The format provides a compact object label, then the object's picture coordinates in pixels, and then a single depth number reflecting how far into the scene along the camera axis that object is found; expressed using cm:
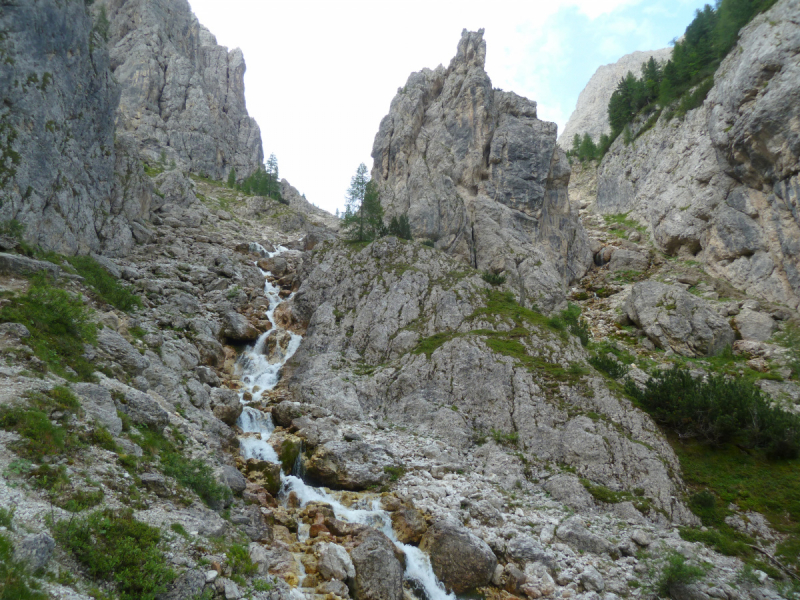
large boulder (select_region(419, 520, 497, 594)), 1630
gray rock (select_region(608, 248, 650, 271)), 5259
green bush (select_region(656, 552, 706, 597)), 1481
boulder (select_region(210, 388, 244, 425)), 2469
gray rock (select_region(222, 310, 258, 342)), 3681
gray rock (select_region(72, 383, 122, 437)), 1391
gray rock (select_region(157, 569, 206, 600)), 976
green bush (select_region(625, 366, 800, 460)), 2155
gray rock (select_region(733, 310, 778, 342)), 3512
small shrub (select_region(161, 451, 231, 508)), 1449
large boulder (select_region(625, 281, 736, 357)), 3634
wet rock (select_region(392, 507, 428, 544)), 1814
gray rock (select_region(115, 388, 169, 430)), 1622
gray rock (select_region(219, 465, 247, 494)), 1702
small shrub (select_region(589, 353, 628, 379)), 3097
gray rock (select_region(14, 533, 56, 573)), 754
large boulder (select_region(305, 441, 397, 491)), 2194
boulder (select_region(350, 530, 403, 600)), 1488
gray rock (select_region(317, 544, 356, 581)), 1489
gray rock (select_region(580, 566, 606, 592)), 1566
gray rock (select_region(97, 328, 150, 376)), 1962
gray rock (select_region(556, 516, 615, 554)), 1769
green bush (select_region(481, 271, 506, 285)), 4425
